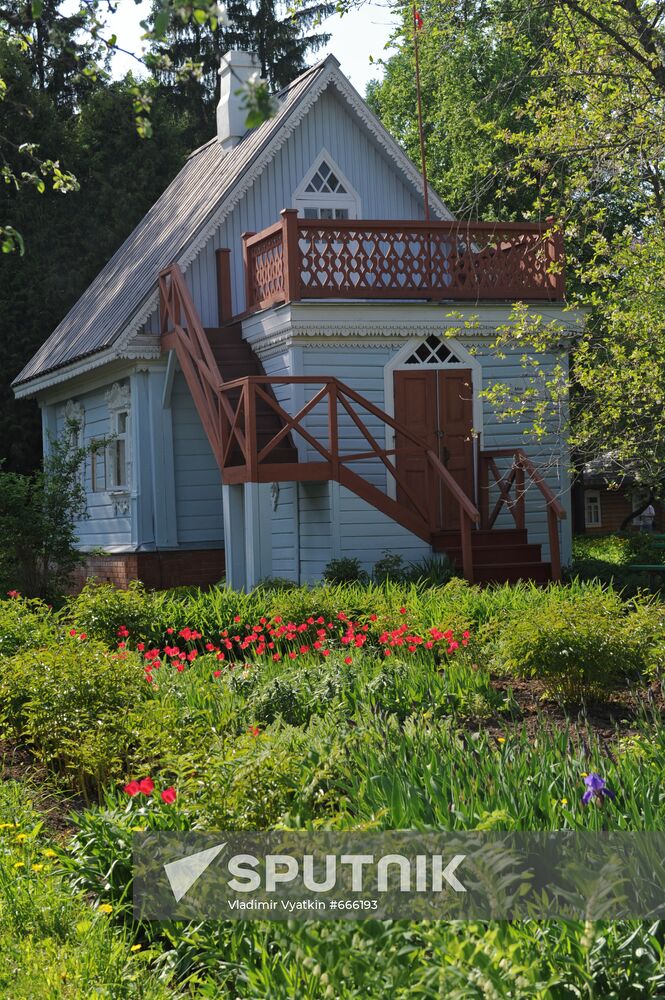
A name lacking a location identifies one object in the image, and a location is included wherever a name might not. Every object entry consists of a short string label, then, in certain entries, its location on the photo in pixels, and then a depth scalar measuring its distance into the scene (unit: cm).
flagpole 1178
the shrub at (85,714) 687
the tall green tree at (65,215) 2886
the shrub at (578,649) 813
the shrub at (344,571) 1527
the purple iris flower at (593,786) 423
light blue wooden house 1587
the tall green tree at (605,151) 1141
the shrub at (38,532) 1630
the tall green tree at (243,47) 3669
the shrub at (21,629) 995
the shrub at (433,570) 1477
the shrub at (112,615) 1102
